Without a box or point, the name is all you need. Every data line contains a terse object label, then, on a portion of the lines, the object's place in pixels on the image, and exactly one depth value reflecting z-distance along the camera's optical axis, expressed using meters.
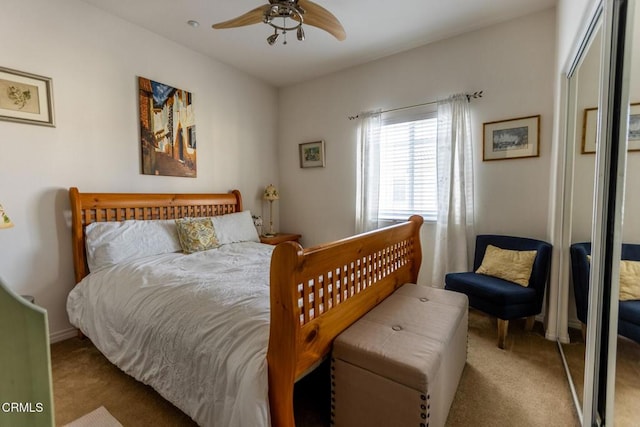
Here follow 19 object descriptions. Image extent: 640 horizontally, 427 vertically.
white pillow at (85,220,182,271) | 2.29
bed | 1.16
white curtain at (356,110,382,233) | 3.47
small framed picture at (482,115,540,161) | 2.62
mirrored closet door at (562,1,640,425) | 1.09
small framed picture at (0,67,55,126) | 2.07
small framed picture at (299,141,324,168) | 3.96
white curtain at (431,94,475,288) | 2.89
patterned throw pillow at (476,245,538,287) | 2.40
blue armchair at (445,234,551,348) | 2.20
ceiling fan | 1.82
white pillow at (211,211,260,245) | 3.07
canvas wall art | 2.86
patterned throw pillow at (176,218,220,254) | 2.71
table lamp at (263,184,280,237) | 3.99
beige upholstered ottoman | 1.23
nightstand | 3.66
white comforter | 1.23
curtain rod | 2.87
